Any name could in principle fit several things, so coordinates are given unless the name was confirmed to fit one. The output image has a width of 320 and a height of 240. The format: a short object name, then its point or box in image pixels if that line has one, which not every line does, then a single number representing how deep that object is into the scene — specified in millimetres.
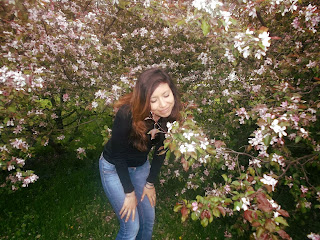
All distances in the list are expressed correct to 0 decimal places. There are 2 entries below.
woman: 2072
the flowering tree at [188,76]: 1912
